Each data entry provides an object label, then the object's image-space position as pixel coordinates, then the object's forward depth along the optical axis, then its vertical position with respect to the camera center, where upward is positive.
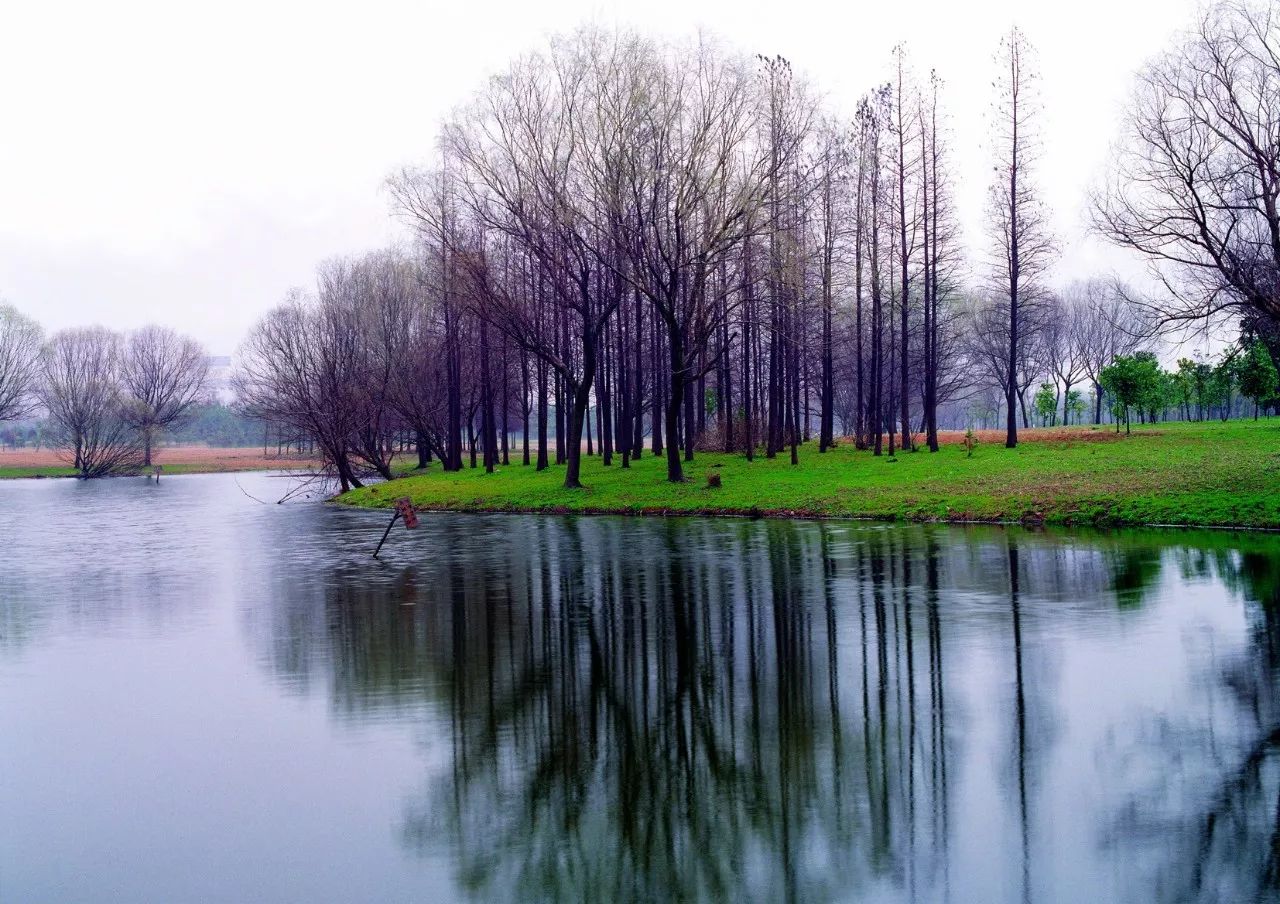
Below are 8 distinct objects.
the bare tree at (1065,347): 80.12 +6.82
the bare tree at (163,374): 100.81 +8.24
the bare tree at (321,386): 46.56 +3.01
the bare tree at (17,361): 84.88 +8.10
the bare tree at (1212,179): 24.47 +6.08
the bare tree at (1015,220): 40.62 +8.36
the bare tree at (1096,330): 79.69 +7.97
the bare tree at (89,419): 83.62 +3.19
